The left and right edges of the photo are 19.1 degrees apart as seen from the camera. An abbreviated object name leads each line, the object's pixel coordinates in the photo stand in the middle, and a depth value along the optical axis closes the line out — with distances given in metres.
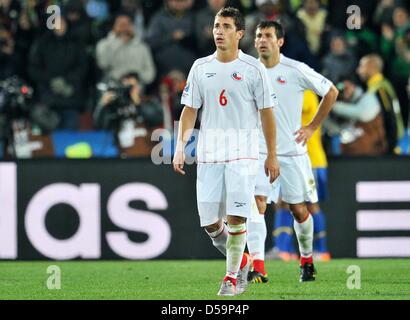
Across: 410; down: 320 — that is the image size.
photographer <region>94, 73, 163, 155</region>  14.79
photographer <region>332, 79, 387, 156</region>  14.79
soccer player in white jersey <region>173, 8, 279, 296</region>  9.30
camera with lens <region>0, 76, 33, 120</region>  14.98
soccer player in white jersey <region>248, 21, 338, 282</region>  11.02
